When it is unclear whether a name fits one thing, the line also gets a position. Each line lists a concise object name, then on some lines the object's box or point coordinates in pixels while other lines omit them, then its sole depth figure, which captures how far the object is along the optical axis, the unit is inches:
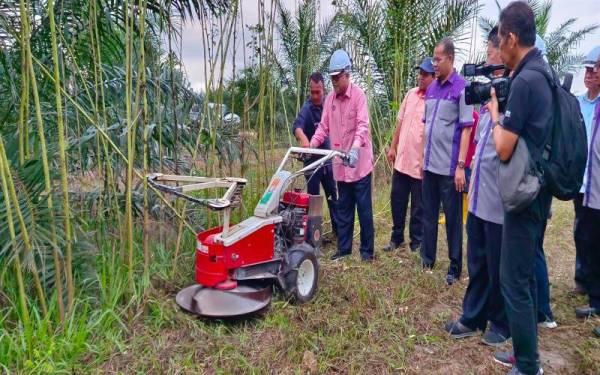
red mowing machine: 110.8
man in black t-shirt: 82.2
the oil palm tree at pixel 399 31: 252.4
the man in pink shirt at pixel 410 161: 173.9
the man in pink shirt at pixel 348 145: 157.4
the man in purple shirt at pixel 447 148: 141.1
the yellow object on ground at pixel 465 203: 165.0
